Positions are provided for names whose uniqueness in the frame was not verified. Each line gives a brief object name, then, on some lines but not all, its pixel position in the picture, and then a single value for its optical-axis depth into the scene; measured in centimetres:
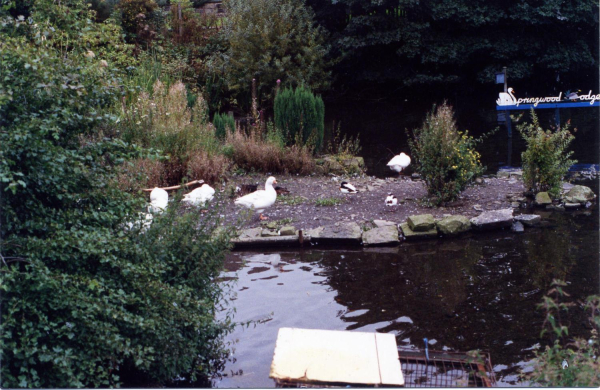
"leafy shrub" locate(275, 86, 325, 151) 1134
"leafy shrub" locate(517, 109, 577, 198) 837
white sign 1397
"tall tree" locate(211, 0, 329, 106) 1883
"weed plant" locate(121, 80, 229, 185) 903
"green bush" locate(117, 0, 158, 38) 1892
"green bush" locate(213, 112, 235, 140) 1138
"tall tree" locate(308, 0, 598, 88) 2131
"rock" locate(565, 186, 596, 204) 847
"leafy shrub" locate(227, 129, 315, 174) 1016
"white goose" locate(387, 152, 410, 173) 1077
